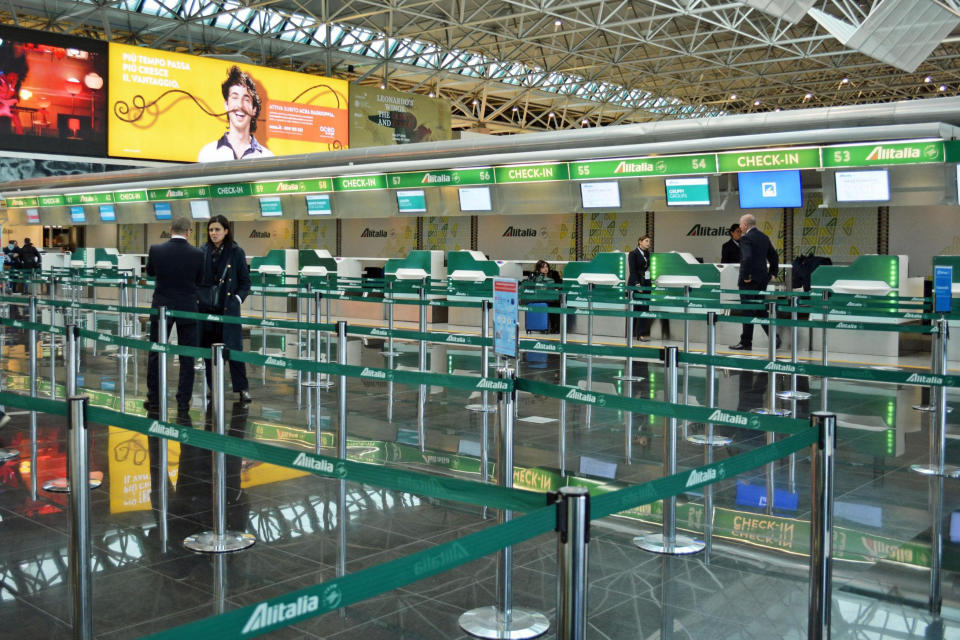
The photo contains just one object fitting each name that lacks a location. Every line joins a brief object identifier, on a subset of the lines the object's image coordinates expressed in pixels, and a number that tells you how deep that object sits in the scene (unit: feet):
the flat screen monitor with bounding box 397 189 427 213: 58.34
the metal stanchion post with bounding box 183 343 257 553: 14.83
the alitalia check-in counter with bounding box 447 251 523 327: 51.37
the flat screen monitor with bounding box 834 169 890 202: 41.11
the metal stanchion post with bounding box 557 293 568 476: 19.98
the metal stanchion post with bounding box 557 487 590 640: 7.48
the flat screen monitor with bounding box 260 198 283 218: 68.23
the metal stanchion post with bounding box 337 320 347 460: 17.84
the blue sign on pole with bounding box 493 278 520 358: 14.82
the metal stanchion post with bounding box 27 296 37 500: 19.19
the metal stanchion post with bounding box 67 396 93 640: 10.01
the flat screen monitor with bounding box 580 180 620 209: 49.55
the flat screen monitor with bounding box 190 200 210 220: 75.92
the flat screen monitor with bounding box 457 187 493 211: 54.90
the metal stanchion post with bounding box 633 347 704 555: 14.85
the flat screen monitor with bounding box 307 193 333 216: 64.39
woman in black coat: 28.12
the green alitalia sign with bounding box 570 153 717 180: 44.19
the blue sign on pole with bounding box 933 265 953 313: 25.44
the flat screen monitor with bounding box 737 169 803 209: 43.52
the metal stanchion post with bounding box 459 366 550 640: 11.63
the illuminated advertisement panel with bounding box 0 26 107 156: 60.08
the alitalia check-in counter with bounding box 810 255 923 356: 40.37
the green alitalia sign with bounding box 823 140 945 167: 37.68
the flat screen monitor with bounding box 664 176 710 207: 46.60
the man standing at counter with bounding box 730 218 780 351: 40.55
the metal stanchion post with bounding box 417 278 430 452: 23.53
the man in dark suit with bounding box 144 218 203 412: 27.27
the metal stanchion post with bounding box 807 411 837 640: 10.27
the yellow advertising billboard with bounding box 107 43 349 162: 64.77
